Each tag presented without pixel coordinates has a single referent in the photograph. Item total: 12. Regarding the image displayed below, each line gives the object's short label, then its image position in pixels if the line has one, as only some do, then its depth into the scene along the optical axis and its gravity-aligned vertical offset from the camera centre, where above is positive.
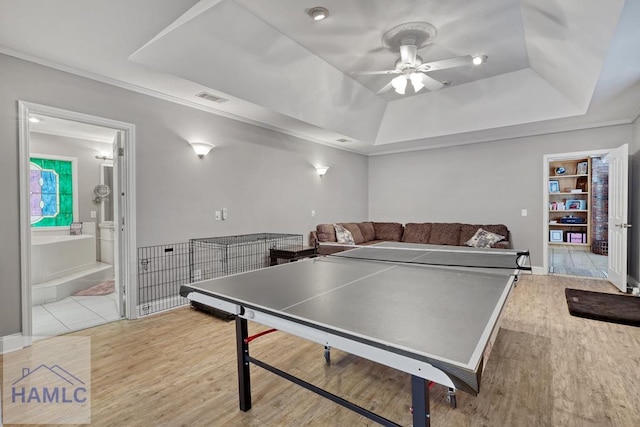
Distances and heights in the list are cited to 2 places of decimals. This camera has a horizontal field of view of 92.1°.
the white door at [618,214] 4.21 -0.08
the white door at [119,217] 3.37 -0.06
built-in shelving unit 7.95 +0.14
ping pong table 0.97 -0.43
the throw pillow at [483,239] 5.34 -0.53
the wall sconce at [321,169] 5.82 +0.78
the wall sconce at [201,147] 3.86 +0.81
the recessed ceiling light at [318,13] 2.87 +1.87
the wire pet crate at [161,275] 3.46 -0.76
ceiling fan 3.12 +1.63
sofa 5.60 -0.47
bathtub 4.38 -0.67
